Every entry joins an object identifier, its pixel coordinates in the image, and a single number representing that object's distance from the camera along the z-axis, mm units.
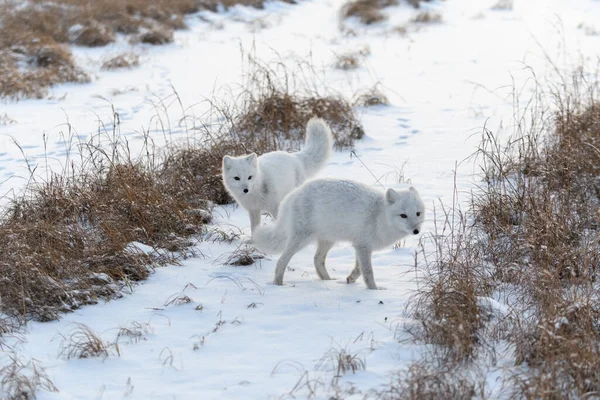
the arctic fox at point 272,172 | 11594
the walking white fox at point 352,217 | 9289
